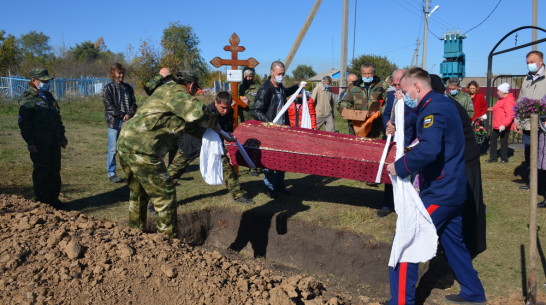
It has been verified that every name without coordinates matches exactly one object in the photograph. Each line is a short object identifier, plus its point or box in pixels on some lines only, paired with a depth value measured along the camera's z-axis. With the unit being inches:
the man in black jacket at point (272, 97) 242.8
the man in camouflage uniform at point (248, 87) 351.6
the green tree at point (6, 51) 993.5
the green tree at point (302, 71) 2502.5
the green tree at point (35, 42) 2433.6
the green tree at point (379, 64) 1729.8
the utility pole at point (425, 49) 1191.1
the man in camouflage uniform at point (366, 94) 254.8
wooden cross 274.1
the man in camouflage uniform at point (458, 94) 374.0
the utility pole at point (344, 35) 577.9
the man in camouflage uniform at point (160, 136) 151.4
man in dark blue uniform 133.4
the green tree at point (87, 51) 2327.8
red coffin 179.6
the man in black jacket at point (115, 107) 285.6
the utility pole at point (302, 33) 529.7
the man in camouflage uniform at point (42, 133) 220.5
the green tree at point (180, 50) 1160.8
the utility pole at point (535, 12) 623.7
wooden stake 135.3
